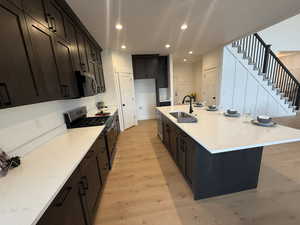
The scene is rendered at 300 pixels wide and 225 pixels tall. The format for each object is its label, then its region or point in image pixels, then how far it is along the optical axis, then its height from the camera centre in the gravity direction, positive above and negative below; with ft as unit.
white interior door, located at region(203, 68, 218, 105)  14.13 -0.04
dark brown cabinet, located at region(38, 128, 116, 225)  2.59 -2.79
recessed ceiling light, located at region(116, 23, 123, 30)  7.88 +4.11
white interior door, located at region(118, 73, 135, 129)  13.85 -0.90
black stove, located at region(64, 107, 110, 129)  6.65 -1.70
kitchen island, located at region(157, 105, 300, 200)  3.88 -2.71
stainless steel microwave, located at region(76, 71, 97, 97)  6.33 +0.44
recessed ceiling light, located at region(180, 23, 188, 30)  8.26 +4.09
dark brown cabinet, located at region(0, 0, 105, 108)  2.91 +1.35
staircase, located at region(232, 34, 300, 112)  13.73 +1.62
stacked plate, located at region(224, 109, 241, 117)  6.62 -1.56
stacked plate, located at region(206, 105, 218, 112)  8.47 -1.60
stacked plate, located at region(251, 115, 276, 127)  4.90 -1.57
